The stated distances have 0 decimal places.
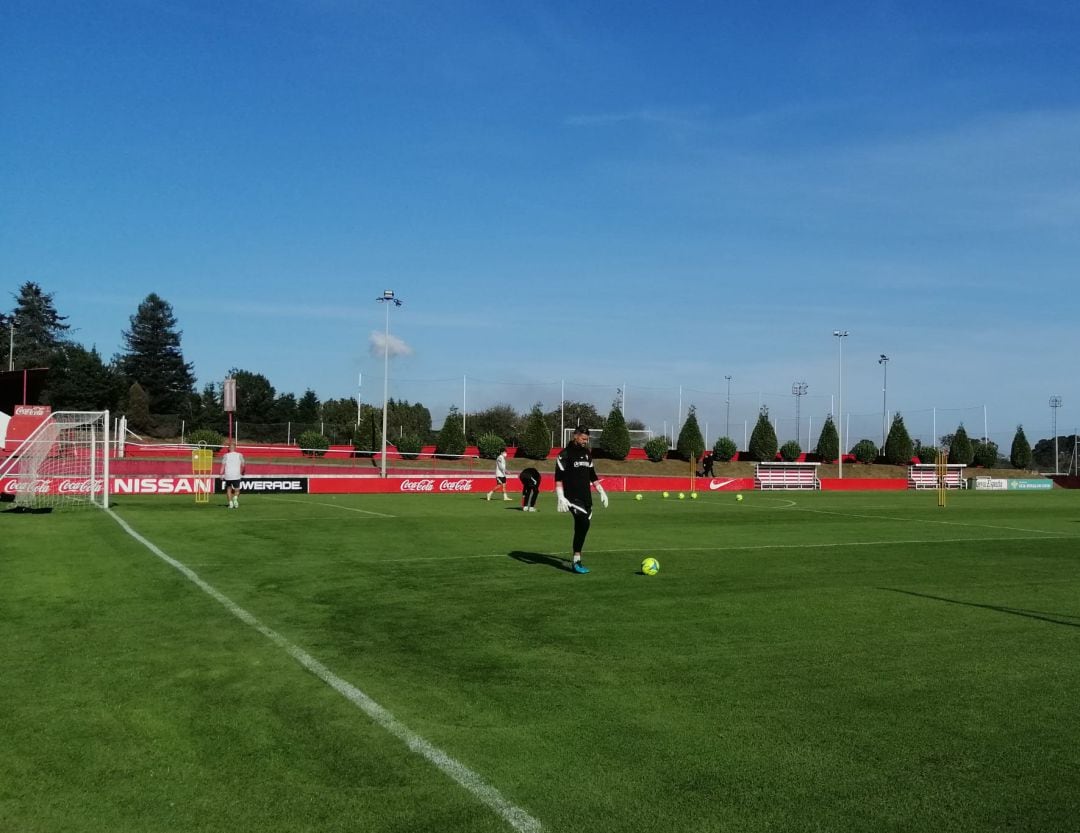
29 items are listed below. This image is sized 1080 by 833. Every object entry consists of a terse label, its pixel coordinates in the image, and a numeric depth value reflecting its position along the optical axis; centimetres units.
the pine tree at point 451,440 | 6406
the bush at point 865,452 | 8000
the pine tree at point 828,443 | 7900
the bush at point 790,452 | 7575
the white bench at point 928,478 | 5975
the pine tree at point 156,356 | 11131
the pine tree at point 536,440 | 6544
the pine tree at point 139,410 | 7400
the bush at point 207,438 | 5869
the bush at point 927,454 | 8256
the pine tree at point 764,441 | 7500
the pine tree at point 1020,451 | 8748
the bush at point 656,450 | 7038
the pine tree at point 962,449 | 8331
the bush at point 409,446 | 6731
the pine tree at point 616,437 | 6812
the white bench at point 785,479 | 5340
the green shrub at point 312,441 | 6400
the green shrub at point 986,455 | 8588
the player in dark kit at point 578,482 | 1400
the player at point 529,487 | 2872
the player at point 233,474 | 2656
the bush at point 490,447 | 6397
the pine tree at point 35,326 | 10451
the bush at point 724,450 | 7338
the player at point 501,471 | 3400
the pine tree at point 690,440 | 7188
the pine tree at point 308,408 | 10998
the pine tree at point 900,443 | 7944
